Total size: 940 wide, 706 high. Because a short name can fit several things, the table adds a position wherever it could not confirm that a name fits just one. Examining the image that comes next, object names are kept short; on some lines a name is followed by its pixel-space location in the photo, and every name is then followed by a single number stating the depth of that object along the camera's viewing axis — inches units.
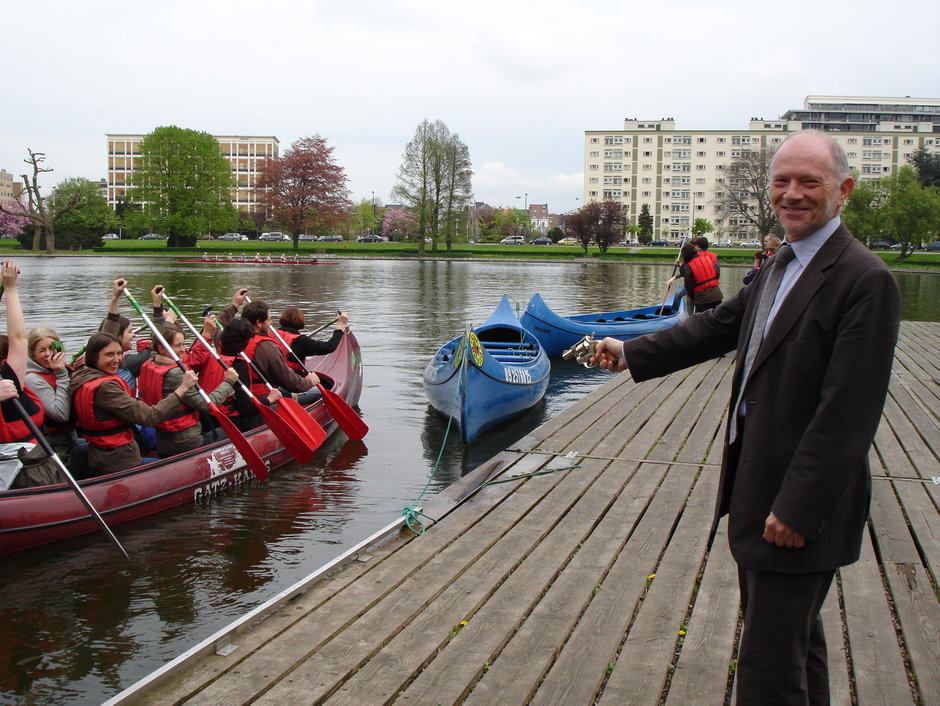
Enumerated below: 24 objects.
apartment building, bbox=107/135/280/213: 5383.9
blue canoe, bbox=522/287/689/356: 609.9
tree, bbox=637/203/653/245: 3641.7
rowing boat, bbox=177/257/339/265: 2133.4
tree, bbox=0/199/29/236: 3274.4
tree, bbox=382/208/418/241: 2800.4
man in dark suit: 79.7
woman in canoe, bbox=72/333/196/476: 234.4
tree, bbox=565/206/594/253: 2935.5
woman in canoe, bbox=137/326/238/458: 268.1
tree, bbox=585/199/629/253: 2930.6
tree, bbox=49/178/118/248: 2866.6
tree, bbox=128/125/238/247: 2733.8
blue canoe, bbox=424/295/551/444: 362.6
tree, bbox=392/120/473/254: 2716.5
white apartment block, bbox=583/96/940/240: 4461.1
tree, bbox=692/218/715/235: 3654.0
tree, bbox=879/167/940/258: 2241.6
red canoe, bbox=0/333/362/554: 222.5
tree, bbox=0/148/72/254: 2443.4
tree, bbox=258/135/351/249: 2847.0
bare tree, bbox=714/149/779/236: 3154.5
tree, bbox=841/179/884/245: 2300.7
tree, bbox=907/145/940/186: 2982.3
